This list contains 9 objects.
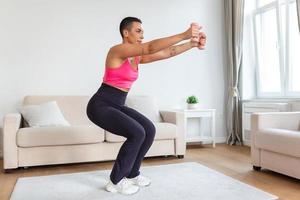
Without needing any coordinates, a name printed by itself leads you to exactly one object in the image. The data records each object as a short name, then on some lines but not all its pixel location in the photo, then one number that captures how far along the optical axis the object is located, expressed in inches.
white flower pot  176.2
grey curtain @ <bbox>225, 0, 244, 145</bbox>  180.7
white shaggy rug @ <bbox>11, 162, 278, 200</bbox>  86.1
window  157.4
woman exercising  85.9
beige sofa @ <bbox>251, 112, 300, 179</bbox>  99.7
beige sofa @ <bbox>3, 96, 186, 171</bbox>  121.5
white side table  170.1
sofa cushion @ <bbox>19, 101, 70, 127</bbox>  133.6
